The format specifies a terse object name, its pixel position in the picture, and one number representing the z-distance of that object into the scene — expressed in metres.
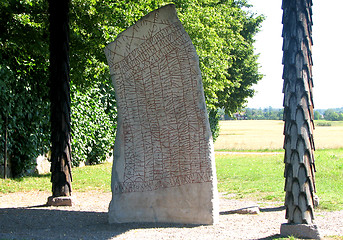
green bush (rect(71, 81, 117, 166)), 16.16
